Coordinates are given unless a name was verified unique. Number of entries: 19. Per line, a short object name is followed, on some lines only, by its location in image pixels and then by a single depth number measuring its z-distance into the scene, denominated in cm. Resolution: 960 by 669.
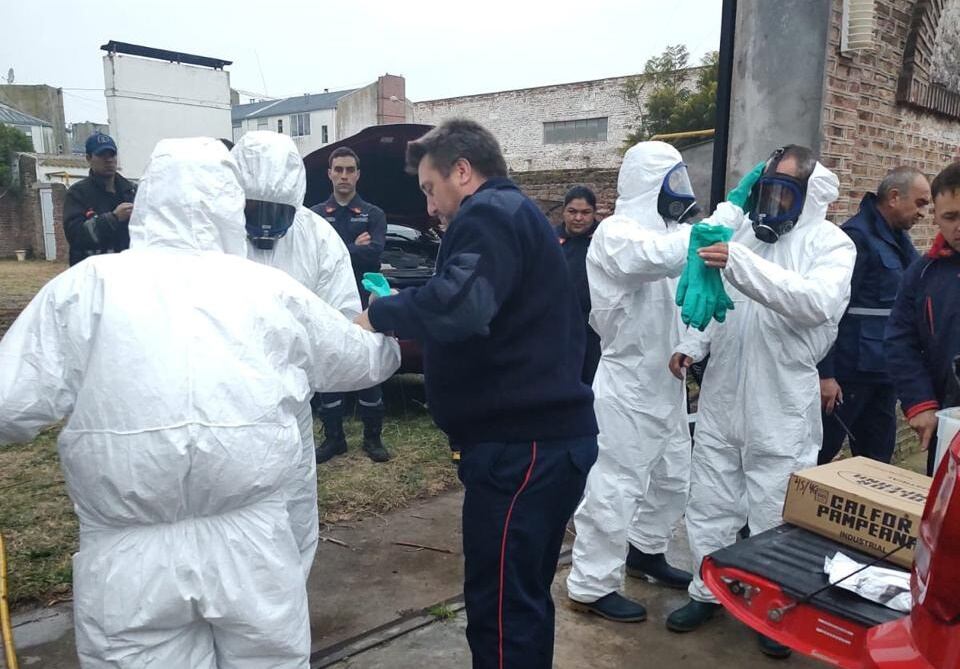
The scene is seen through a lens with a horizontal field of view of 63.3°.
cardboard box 233
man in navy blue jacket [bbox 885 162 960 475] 296
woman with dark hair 502
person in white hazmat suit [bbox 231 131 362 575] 267
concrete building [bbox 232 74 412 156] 3225
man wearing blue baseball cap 471
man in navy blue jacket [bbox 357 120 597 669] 213
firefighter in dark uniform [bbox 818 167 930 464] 389
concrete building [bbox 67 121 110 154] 4919
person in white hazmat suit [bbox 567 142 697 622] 325
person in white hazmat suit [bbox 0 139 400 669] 168
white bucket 209
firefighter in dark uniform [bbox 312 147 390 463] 513
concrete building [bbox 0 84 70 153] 4903
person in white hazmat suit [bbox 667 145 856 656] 301
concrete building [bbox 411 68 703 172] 2739
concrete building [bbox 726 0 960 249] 440
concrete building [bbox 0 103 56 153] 4263
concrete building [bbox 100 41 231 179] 2839
